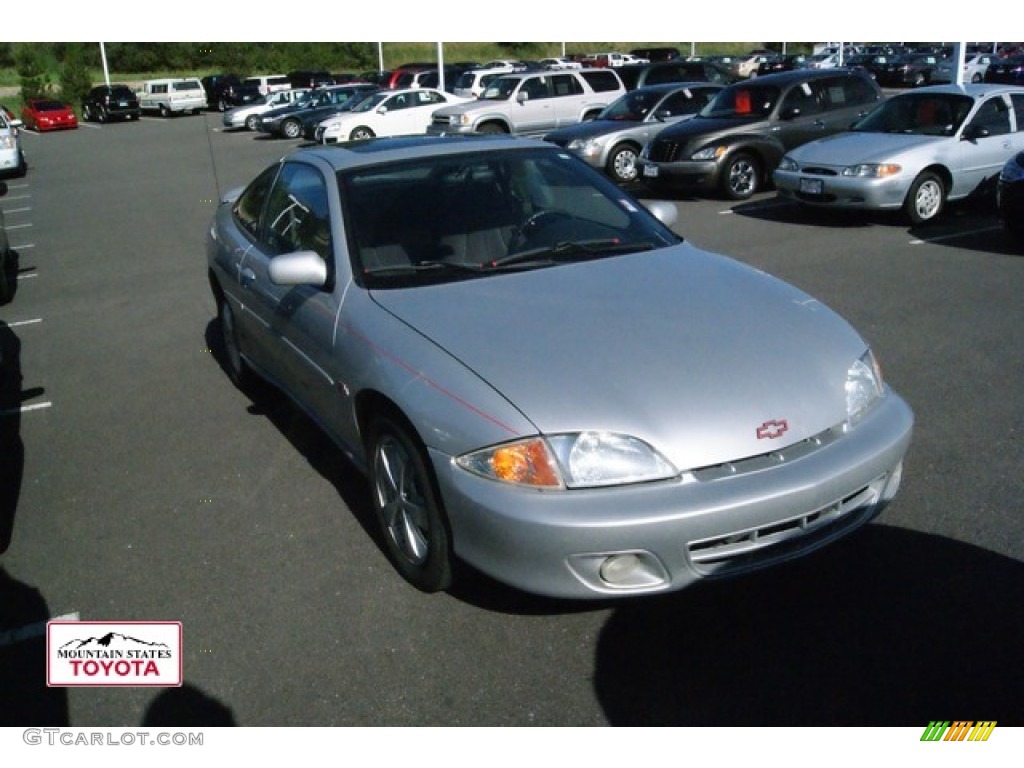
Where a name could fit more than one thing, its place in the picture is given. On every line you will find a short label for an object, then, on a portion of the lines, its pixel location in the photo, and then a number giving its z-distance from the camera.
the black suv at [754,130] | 13.17
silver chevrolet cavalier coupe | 3.04
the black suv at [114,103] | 41.19
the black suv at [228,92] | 40.78
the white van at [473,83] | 26.42
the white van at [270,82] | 41.41
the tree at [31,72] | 46.41
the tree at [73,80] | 46.00
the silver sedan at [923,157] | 10.39
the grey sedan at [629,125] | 15.04
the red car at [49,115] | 38.38
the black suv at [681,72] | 20.27
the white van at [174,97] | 42.53
